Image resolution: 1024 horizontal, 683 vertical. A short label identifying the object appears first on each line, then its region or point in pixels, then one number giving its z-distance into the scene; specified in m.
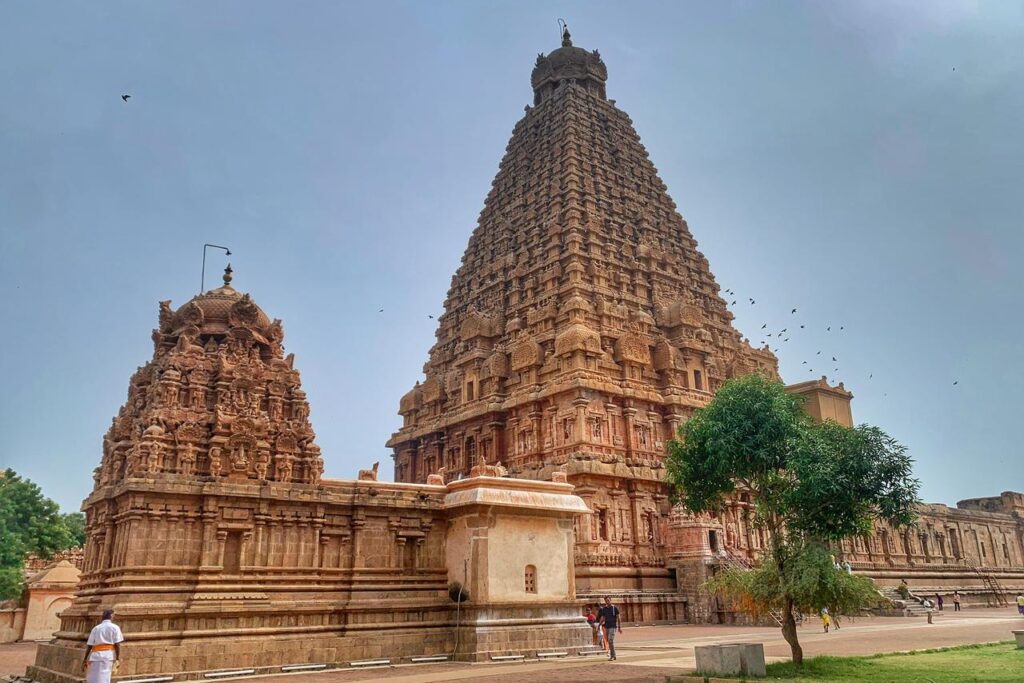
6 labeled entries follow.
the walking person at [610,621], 21.77
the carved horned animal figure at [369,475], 26.16
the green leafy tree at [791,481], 18.53
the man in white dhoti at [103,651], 15.37
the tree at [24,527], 37.72
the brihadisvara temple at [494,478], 20.28
